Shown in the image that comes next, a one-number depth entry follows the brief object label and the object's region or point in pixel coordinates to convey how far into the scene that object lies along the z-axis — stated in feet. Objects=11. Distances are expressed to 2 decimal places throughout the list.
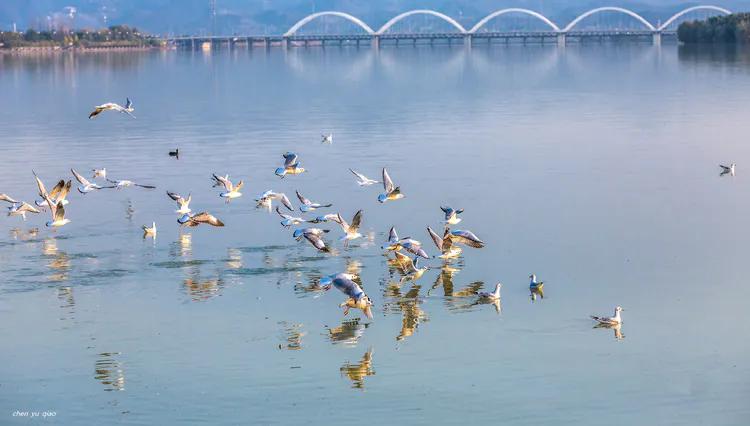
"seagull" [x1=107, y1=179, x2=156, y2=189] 64.85
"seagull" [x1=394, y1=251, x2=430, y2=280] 49.15
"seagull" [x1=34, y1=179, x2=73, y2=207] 57.47
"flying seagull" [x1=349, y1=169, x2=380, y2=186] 60.49
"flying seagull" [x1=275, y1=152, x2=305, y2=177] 61.82
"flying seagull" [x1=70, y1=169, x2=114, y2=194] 63.98
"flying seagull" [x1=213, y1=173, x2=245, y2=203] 60.13
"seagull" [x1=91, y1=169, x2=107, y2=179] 70.34
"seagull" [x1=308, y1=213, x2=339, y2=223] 53.07
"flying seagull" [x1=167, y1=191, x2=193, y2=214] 57.96
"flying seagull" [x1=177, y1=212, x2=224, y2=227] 53.62
